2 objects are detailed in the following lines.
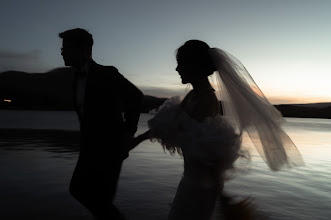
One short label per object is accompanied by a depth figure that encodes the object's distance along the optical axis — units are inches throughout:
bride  94.9
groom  110.2
